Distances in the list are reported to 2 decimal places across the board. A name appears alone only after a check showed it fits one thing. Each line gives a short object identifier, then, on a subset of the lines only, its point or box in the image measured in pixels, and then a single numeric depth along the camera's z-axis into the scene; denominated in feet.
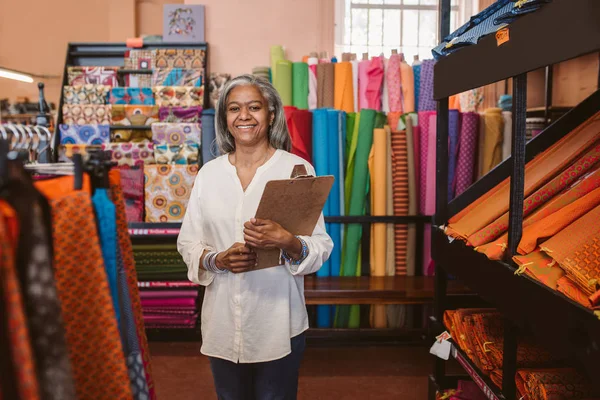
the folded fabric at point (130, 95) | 13.87
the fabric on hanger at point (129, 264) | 3.73
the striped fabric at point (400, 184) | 11.98
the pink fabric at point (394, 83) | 12.95
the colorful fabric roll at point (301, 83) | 12.96
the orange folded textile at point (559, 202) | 5.25
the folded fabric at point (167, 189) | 12.56
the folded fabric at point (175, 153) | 12.85
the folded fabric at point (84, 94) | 13.74
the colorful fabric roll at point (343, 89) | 13.05
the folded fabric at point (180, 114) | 13.46
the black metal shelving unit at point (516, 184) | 3.90
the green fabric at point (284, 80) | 12.90
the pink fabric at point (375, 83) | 12.94
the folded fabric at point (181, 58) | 14.52
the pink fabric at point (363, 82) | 13.08
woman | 6.05
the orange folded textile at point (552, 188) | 5.54
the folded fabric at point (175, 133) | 13.04
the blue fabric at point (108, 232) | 3.32
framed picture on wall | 14.67
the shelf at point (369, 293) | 10.85
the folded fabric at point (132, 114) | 13.58
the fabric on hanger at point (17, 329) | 2.25
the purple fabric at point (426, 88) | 12.75
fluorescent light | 27.66
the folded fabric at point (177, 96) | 13.69
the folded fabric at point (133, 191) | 12.57
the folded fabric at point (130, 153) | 12.92
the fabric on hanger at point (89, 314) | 2.97
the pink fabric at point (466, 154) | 11.53
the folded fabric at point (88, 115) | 13.58
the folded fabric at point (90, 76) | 14.29
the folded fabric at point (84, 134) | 13.14
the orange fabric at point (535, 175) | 5.83
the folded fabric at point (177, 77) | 14.08
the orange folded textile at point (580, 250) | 4.07
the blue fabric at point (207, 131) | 12.85
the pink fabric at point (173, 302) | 12.44
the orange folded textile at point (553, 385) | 5.01
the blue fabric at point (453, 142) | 11.57
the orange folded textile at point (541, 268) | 4.44
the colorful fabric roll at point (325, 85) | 13.01
